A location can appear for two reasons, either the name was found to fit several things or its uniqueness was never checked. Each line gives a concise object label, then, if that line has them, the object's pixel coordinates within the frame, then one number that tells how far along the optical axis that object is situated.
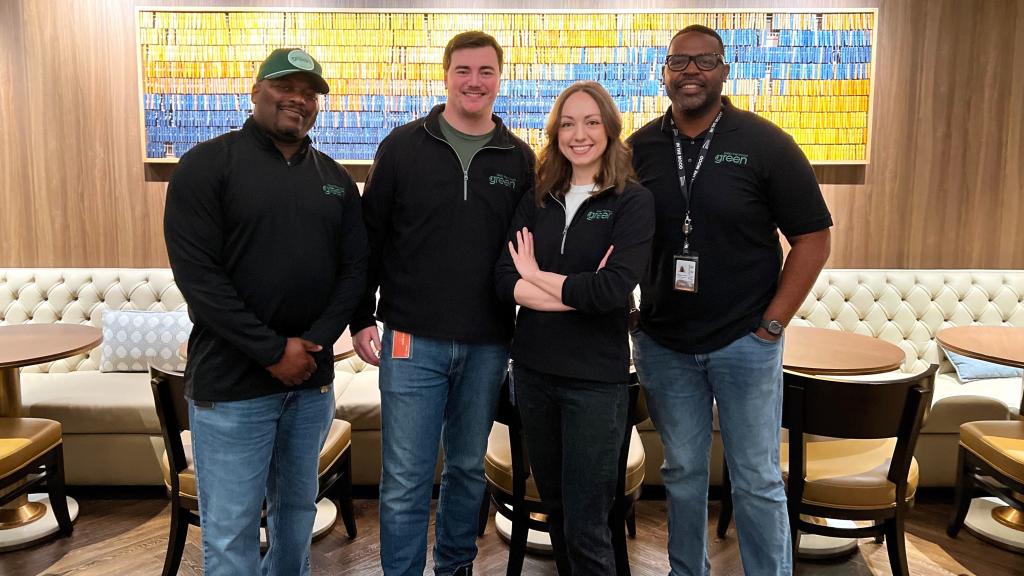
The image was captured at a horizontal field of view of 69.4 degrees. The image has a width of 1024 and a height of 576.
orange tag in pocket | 2.24
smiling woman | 2.00
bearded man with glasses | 2.16
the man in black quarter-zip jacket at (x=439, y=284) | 2.21
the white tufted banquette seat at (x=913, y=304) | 4.23
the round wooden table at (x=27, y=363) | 3.05
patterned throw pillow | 4.02
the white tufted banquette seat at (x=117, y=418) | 3.54
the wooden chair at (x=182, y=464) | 2.48
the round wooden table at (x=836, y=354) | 2.74
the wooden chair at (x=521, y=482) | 2.45
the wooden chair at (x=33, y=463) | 2.92
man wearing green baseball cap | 1.89
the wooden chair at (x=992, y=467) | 2.91
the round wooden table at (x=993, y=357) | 3.04
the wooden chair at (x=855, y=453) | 2.37
